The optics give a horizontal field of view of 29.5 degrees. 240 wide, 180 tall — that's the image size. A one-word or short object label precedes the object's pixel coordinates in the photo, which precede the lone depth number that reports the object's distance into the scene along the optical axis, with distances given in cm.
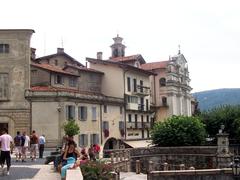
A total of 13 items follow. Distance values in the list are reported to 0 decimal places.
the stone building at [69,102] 4392
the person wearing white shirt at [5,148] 1741
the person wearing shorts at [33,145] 2725
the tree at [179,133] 4459
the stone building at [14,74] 4400
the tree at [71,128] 3912
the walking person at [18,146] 2641
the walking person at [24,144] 2636
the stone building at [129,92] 5944
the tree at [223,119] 5042
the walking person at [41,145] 2960
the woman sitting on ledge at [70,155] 1543
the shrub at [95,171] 1548
